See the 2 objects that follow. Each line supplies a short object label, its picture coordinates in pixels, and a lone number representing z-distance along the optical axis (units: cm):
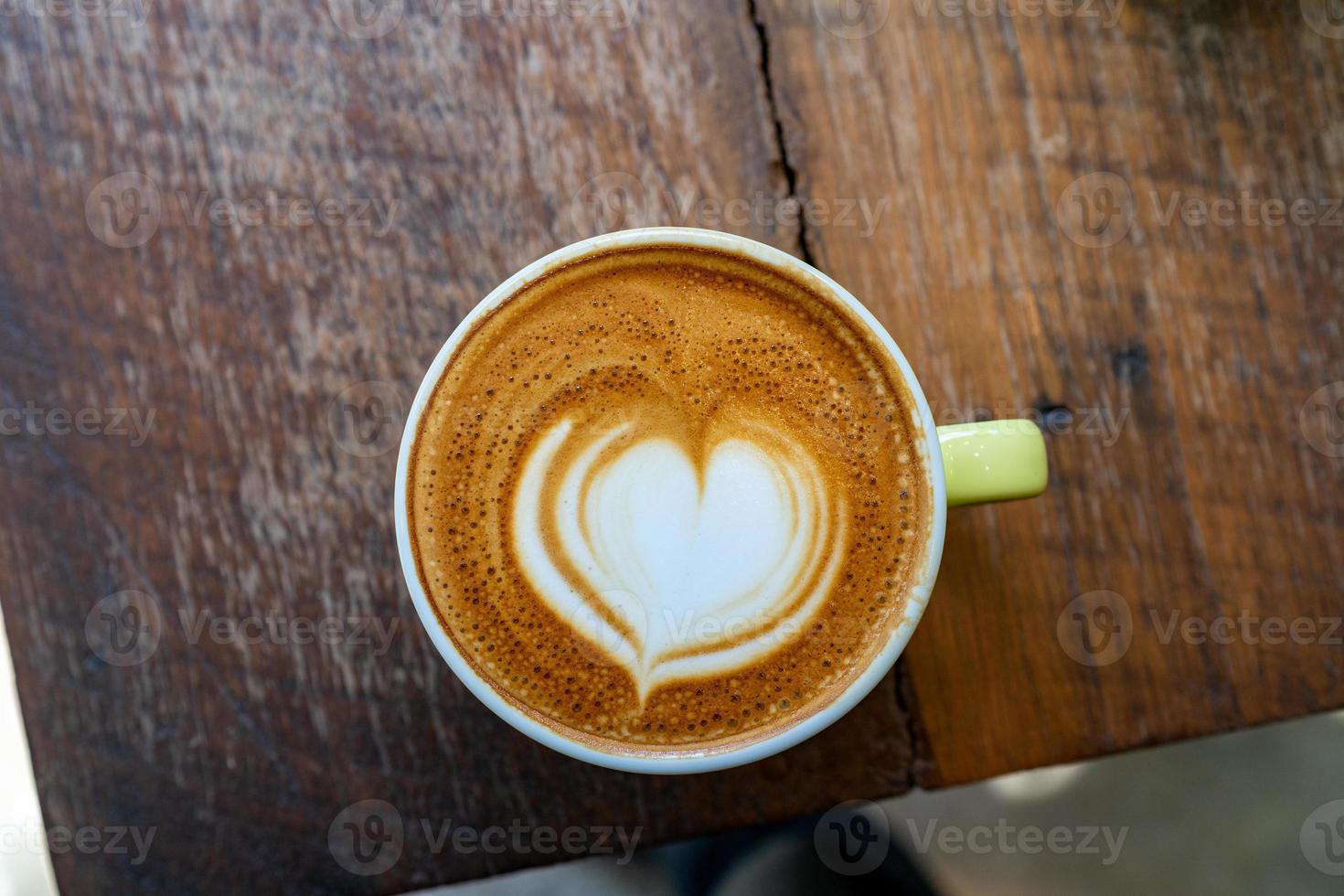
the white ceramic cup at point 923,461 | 25
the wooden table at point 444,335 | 30
